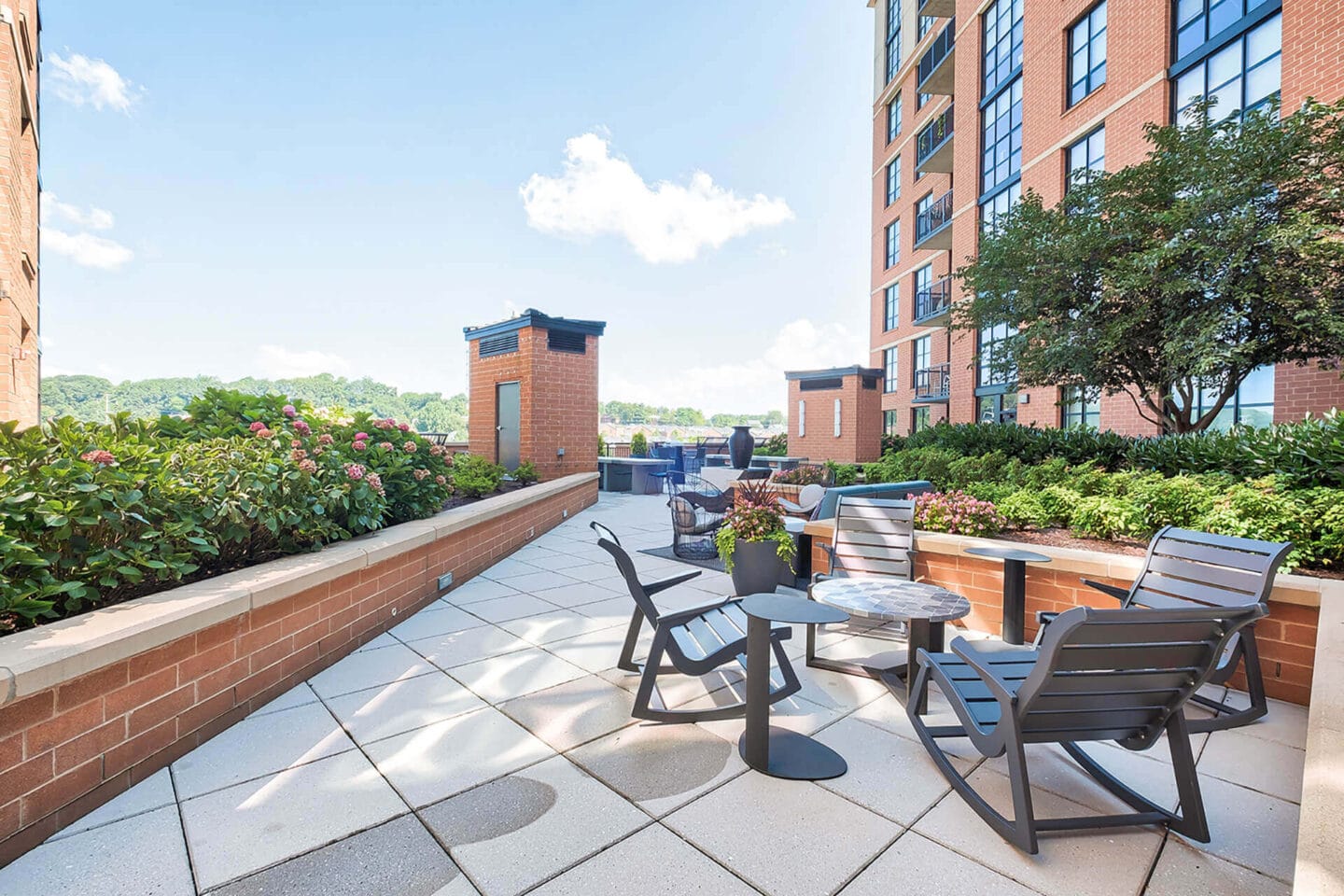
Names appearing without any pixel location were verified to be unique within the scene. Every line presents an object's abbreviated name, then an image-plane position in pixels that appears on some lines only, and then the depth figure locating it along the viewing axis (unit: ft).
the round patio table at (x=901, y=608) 9.21
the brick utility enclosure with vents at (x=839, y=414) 54.60
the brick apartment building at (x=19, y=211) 20.52
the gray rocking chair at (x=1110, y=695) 5.87
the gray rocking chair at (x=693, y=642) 8.65
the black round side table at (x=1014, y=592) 12.51
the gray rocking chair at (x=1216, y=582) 9.08
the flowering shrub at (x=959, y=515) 15.76
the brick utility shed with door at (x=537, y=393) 35.91
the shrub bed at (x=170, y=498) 7.75
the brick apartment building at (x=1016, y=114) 30.32
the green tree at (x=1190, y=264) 21.17
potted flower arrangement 16.80
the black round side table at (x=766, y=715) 7.81
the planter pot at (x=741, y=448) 54.95
